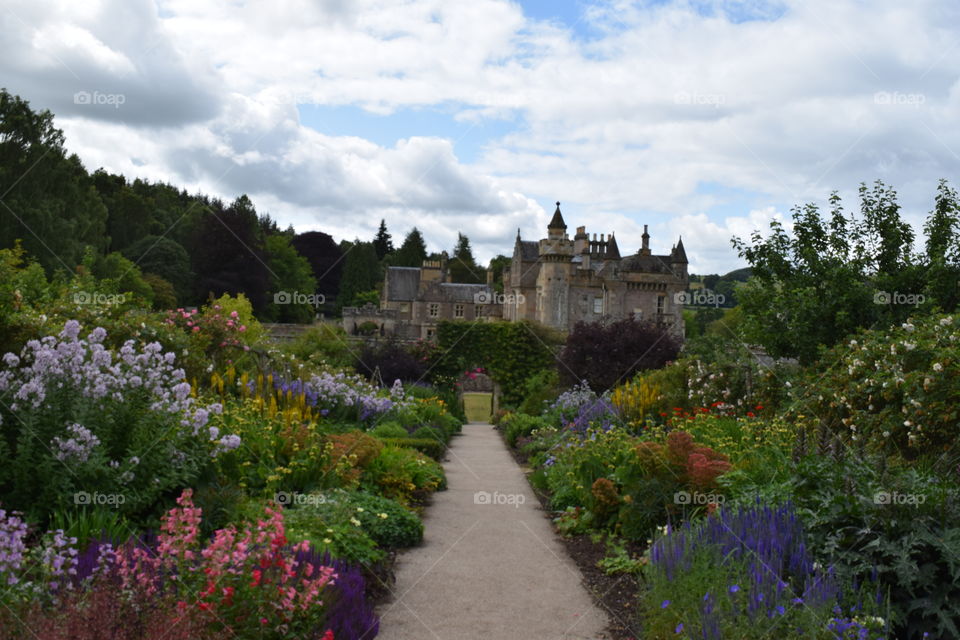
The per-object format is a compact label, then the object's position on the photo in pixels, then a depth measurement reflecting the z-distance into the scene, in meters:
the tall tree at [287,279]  55.94
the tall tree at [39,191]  31.02
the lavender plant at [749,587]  3.78
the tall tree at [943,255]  11.03
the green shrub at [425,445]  11.70
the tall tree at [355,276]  70.62
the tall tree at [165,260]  47.56
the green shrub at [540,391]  20.14
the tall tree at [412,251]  78.16
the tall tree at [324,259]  74.93
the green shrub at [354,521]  5.61
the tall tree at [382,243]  93.90
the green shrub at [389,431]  11.99
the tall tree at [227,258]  48.75
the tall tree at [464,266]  76.88
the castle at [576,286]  45.00
